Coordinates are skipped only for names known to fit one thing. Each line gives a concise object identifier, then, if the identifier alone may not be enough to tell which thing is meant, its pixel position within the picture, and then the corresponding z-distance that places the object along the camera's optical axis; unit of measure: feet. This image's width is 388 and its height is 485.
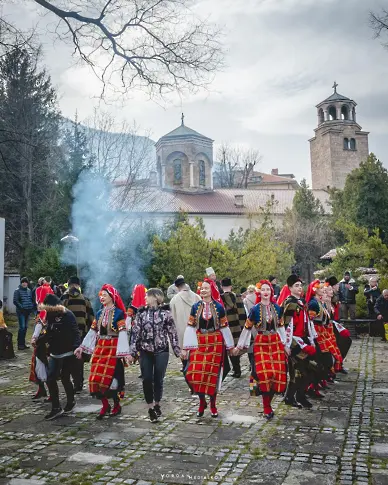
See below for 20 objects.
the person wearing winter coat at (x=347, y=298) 53.89
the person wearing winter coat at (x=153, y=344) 22.20
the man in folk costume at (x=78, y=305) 30.30
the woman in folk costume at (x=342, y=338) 32.17
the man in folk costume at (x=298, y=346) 23.77
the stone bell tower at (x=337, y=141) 214.48
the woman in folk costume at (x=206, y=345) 22.75
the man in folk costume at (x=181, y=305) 31.30
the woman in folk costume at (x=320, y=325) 26.30
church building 181.68
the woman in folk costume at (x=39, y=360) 25.98
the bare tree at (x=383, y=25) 40.34
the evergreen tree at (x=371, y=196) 124.47
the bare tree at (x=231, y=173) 225.76
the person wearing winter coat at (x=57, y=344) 23.13
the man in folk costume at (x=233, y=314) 32.19
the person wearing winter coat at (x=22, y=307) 46.94
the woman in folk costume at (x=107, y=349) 22.61
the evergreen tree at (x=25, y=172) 99.04
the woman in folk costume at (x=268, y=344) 22.33
